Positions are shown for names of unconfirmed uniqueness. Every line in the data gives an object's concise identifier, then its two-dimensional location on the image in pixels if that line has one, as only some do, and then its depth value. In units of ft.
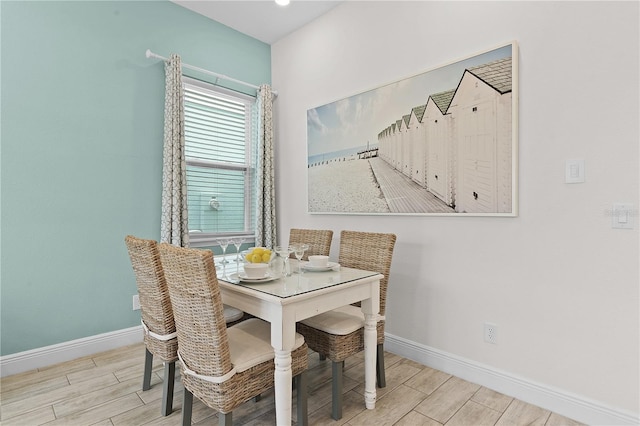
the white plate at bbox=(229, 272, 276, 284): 5.74
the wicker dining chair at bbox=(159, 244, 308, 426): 4.62
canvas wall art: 6.78
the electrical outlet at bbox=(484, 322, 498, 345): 6.98
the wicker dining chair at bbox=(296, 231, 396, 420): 6.10
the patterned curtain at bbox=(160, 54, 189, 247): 9.36
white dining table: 4.95
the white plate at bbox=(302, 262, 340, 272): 6.71
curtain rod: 9.21
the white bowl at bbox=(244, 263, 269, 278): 5.91
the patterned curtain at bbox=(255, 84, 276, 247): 11.44
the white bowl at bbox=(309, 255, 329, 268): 6.83
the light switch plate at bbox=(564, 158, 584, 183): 5.90
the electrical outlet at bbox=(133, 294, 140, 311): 9.36
